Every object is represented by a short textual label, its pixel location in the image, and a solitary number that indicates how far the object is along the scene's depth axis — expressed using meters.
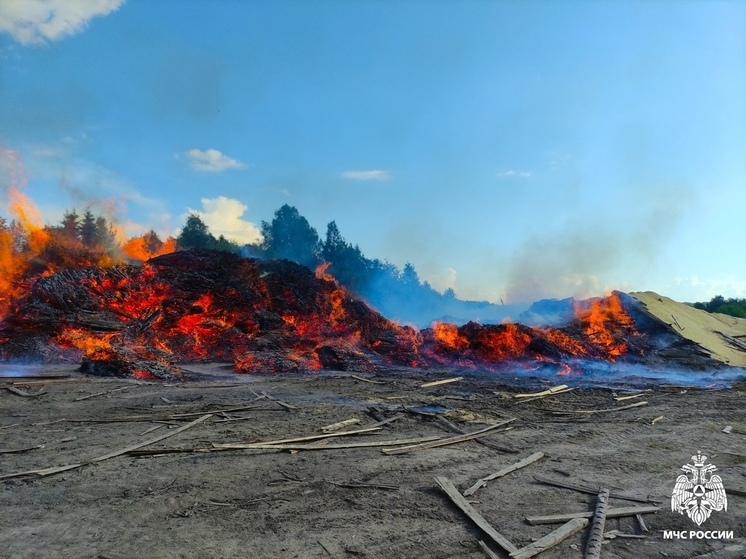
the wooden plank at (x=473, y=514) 4.05
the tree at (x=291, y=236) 48.06
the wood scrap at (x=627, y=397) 11.70
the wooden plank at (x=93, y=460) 5.36
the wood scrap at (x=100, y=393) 9.62
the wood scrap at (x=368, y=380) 13.10
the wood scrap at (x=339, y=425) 7.56
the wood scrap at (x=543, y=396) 11.18
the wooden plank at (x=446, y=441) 6.59
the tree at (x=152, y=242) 29.16
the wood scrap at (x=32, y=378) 11.20
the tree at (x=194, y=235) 43.06
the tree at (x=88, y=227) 35.81
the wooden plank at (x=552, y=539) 3.89
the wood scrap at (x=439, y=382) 12.76
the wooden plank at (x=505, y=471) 5.27
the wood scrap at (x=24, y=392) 9.70
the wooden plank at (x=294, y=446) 6.46
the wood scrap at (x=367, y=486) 5.25
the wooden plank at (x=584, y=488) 5.14
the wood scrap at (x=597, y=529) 3.98
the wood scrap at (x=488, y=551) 3.87
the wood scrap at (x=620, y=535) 4.30
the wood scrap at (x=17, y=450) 6.20
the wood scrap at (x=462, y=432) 6.98
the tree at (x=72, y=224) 34.60
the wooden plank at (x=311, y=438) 6.53
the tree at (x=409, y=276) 48.16
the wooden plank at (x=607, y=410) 9.88
